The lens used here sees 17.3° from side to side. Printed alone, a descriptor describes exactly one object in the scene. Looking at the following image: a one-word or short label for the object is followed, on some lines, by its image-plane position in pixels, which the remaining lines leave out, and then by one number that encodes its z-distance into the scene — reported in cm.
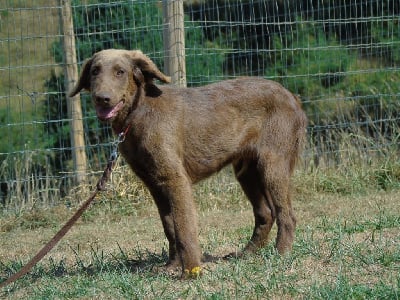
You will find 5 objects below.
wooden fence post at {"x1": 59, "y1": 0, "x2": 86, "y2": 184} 1466
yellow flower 913
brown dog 939
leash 884
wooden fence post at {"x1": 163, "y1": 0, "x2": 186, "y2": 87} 1442
